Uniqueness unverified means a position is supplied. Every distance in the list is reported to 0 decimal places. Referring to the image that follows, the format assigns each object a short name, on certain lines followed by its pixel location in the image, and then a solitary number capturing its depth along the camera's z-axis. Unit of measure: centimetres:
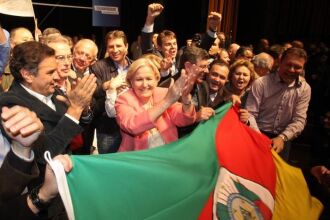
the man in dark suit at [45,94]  190
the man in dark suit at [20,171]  122
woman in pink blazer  229
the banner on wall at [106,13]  547
